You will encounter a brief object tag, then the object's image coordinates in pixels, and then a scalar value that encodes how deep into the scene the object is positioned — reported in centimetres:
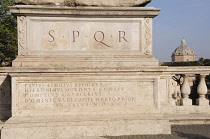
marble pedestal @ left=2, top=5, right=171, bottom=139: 514
